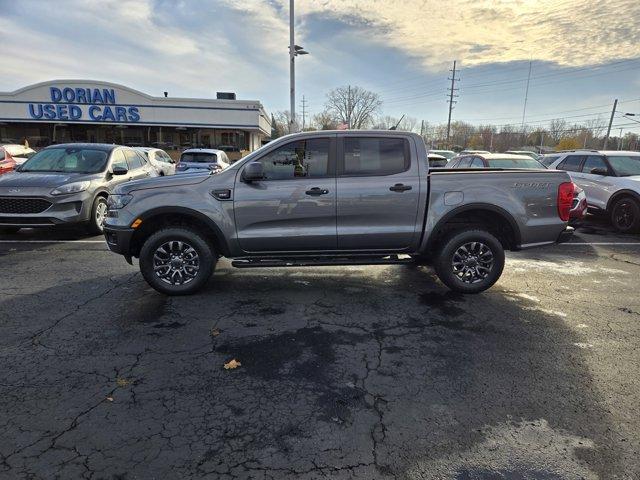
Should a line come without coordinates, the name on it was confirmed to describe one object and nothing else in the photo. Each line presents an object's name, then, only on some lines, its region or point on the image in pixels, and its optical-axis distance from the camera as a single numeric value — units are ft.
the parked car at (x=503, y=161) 34.94
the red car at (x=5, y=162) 40.29
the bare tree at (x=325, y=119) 289.33
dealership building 105.81
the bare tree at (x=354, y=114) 286.25
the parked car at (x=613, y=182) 30.68
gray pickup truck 16.30
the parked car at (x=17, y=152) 44.59
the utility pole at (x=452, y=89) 232.12
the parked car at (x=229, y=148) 117.80
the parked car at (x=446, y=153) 97.49
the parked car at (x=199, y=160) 51.28
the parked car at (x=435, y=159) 26.66
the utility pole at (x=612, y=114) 179.98
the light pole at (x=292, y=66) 70.97
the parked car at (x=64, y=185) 24.43
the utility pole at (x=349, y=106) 285.84
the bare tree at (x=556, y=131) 264.33
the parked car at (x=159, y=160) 37.19
